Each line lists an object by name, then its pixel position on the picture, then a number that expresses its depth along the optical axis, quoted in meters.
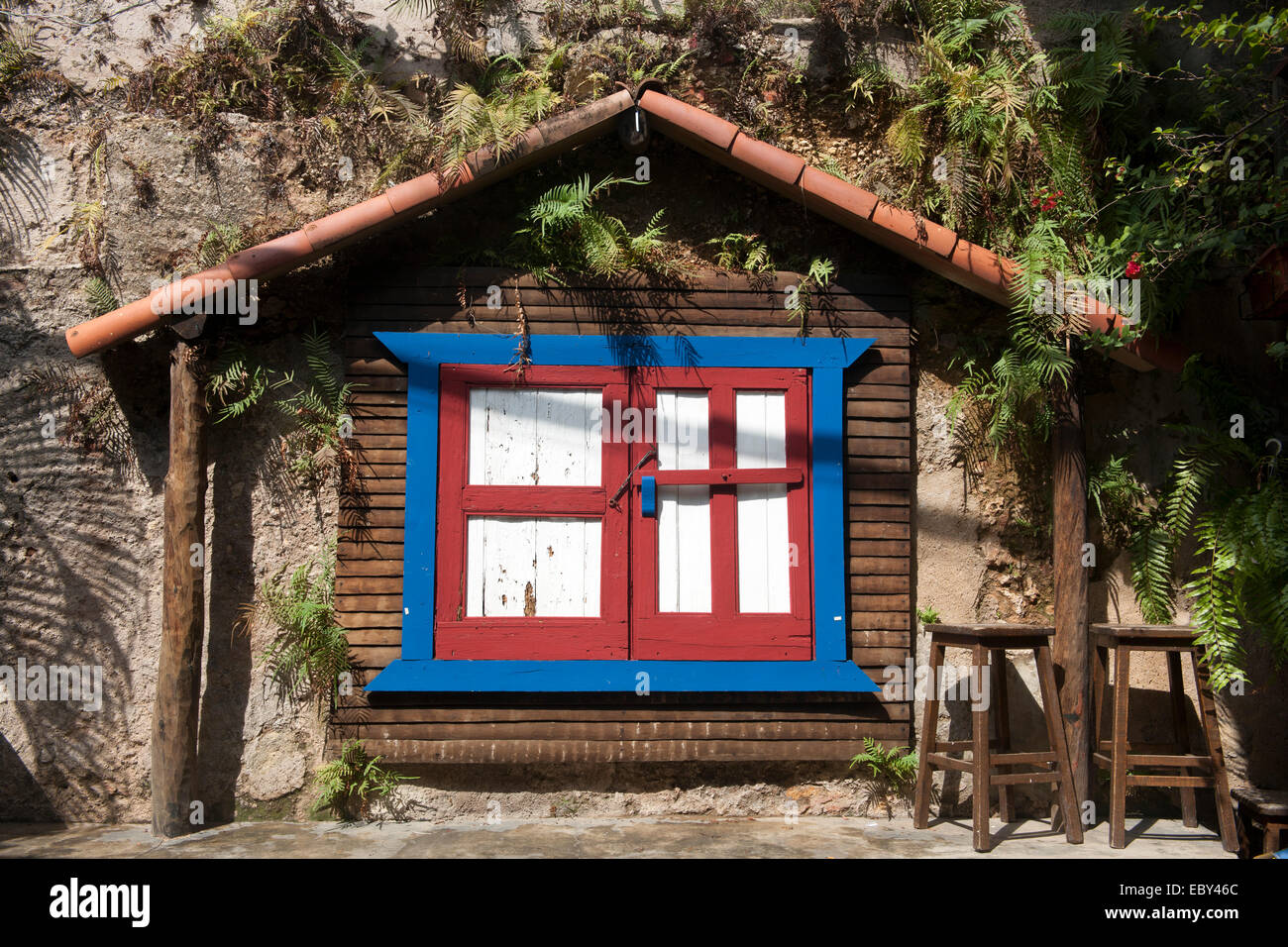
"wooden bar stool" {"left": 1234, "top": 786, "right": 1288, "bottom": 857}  4.52
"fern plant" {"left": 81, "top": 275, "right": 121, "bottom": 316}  5.39
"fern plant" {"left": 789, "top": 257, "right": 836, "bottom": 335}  5.55
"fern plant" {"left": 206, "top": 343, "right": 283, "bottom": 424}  5.23
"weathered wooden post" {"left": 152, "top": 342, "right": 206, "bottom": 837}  4.99
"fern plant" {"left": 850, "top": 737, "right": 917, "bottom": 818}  5.27
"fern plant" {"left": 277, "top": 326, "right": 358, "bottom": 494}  5.33
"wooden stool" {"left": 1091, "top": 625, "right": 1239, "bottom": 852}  4.81
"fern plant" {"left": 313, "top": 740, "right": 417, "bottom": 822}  5.12
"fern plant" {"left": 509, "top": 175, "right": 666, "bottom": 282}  5.37
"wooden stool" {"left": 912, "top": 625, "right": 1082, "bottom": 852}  4.71
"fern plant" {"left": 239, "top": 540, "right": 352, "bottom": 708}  5.19
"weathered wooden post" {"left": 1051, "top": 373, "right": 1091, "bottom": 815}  5.18
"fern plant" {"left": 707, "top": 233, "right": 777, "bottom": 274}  5.60
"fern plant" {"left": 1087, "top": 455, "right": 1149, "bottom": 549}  5.49
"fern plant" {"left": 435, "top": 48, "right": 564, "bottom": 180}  5.25
